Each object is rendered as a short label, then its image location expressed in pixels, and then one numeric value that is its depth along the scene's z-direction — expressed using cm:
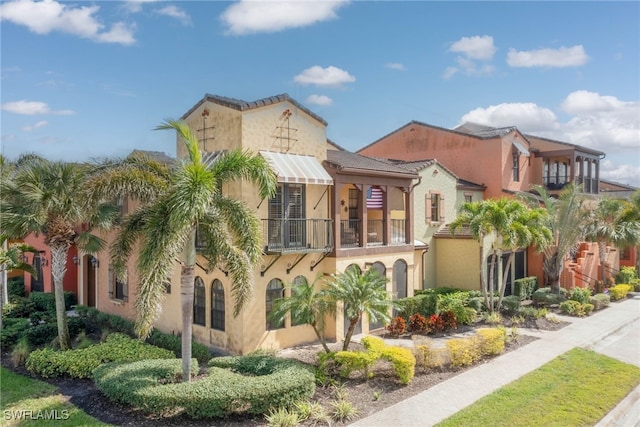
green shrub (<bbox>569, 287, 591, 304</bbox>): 2644
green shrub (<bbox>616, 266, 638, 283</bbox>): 3431
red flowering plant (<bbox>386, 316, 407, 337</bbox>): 1991
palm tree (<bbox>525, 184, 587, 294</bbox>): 2659
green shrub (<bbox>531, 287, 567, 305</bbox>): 2648
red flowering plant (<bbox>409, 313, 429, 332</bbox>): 2039
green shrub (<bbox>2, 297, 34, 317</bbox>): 2331
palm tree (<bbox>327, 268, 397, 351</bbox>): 1486
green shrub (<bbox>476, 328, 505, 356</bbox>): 1723
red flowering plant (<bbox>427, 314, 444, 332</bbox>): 2050
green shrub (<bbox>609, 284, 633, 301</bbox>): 3022
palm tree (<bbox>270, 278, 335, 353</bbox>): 1470
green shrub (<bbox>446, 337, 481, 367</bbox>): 1605
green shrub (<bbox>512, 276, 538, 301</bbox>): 2786
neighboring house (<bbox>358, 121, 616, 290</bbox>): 2719
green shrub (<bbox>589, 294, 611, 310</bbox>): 2722
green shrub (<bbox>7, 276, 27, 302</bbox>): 2875
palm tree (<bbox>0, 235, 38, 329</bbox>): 1808
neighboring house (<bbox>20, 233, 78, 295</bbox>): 2673
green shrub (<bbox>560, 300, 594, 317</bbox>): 2519
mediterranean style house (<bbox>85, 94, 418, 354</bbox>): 1717
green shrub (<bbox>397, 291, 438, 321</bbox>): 2092
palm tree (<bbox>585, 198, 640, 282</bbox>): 3097
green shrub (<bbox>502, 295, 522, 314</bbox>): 2373
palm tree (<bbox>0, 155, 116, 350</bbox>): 1582
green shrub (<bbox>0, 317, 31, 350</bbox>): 1816
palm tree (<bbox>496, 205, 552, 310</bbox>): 2175
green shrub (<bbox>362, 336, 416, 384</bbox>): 1428
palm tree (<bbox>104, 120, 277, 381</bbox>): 1152
